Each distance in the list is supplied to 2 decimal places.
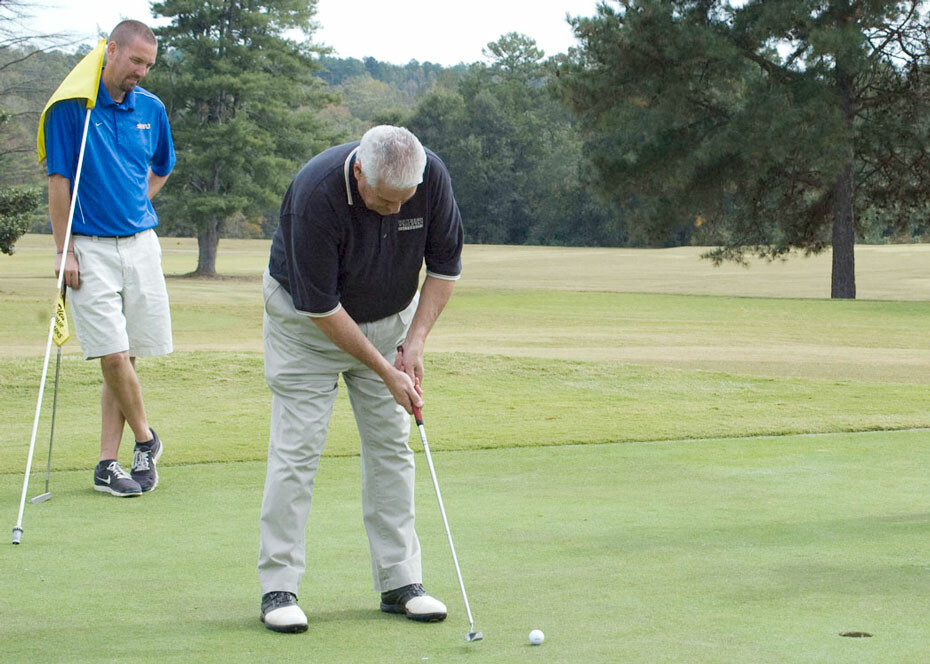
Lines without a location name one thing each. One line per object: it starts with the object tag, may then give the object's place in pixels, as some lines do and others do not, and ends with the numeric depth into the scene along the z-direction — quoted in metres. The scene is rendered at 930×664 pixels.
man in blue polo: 5.57
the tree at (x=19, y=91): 28.98
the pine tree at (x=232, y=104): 42.19
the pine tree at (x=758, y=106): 27.80
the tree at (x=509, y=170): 80.88
